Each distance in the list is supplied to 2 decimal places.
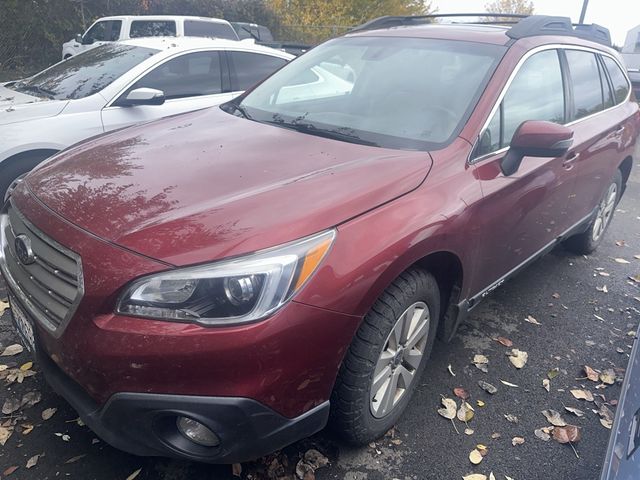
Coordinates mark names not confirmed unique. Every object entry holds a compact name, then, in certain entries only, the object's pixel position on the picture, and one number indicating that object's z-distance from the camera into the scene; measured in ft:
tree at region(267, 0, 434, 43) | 67.05
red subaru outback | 5.61
